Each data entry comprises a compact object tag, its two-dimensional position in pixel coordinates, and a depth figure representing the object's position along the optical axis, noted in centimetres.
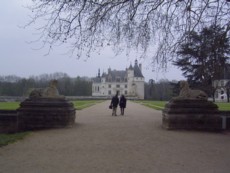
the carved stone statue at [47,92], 1027
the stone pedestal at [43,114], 976
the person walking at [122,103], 1604
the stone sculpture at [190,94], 1015
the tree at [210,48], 846
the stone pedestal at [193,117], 969
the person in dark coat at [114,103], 1538
